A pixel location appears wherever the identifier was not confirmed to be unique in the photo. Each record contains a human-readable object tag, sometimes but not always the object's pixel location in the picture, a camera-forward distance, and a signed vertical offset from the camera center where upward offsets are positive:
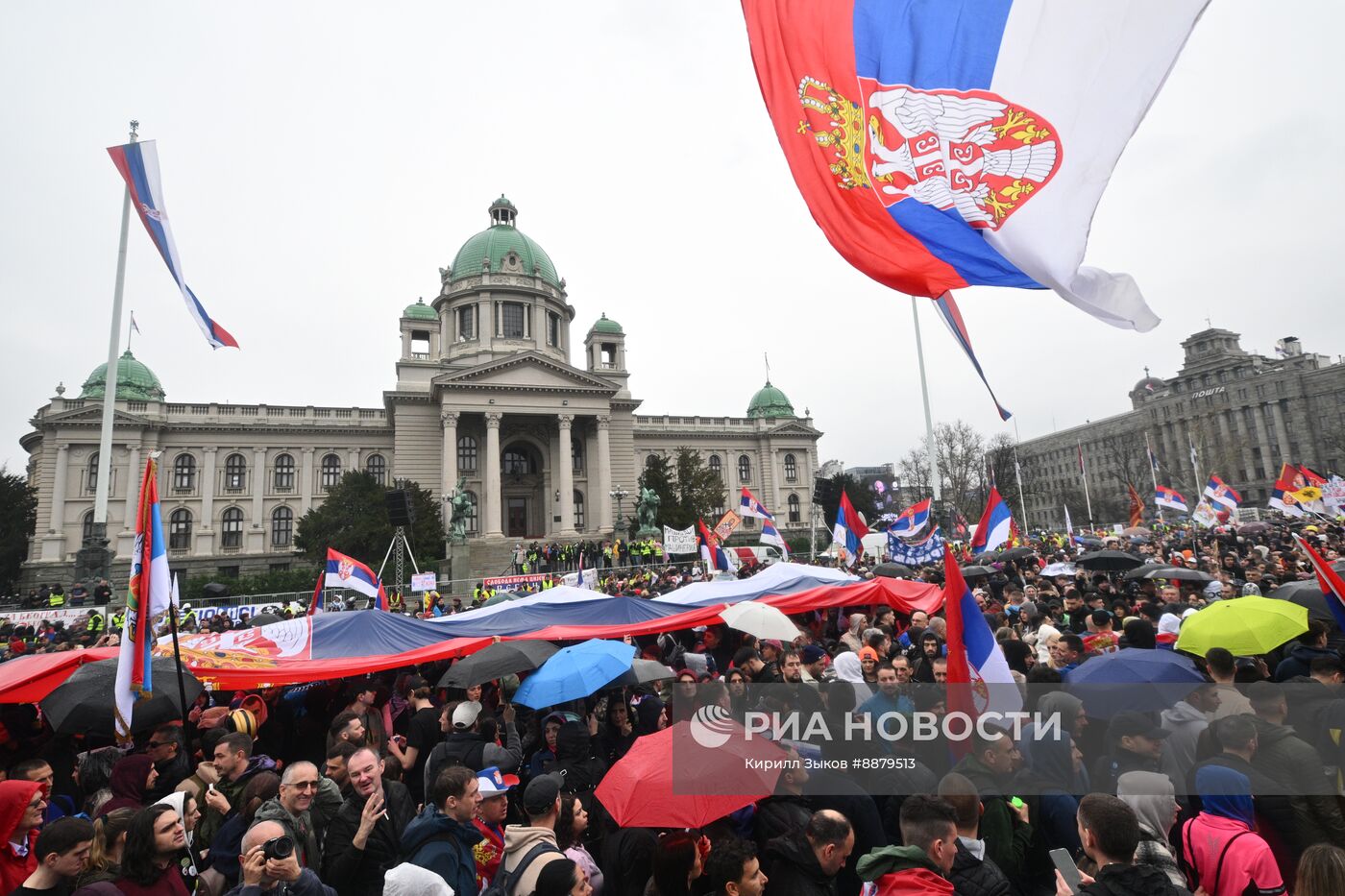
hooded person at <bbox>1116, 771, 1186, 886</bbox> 3.34 -1.37
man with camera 2.92 -1.21
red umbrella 3.60 -1.23
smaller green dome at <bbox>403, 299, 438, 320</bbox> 53.06 +18.96
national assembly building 43.84 +8.61
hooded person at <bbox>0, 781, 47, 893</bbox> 3.54 -1.21
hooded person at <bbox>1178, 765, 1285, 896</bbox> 2.93 -1.41
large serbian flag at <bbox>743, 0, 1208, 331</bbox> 3.75 +2.46
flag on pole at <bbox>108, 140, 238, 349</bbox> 15.95 +8.68
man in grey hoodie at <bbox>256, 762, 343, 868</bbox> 3.64 -1.27
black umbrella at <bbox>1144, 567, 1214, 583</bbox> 11.28 -0.94
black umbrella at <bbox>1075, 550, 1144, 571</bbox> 15.51 -0.86
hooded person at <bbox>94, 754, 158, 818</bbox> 4.32 -1.22
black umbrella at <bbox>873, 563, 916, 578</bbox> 16.69 -0.86
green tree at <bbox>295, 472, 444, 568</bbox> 37.17 +2.28
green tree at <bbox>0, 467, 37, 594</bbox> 37.67 +3.43
